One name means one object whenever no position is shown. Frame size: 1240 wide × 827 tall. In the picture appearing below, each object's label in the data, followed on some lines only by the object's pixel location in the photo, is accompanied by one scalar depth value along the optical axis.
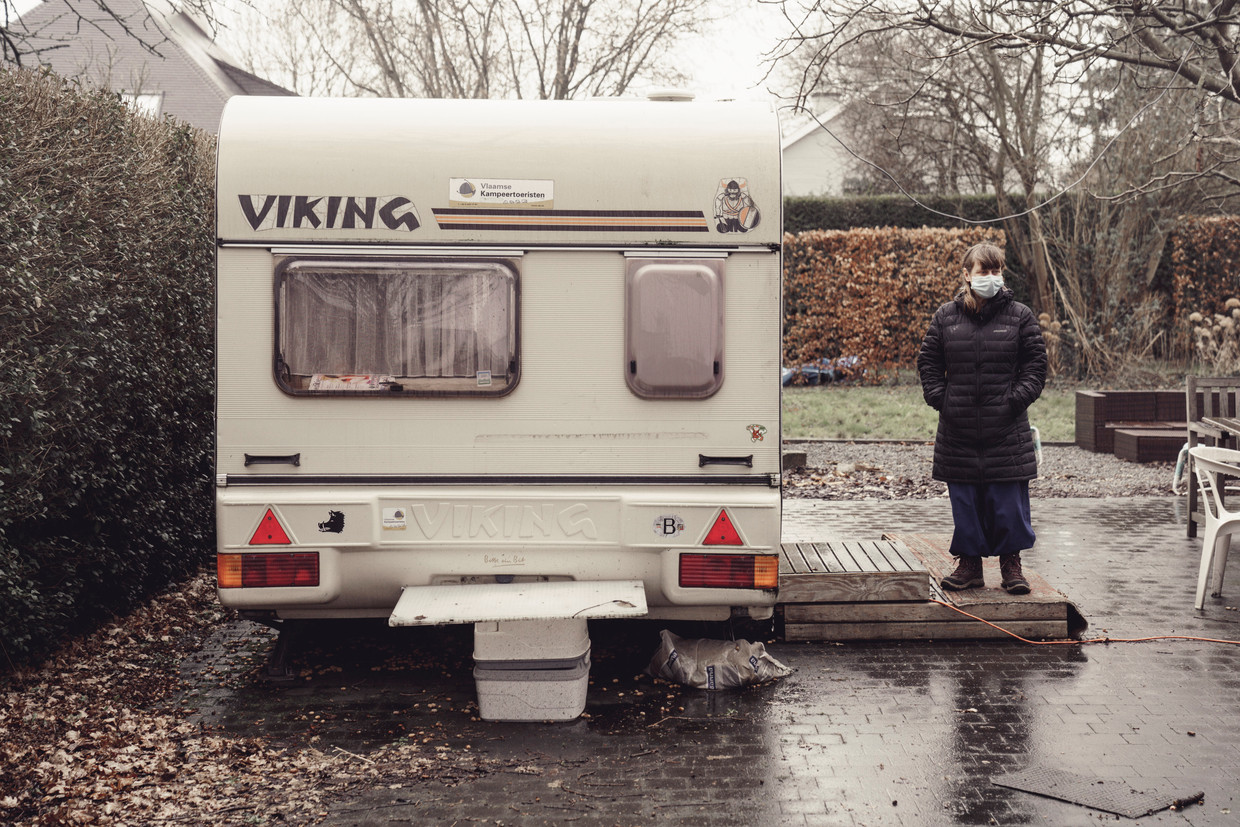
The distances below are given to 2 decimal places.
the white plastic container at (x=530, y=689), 4.79
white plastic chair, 6.34
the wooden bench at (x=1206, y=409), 8.27
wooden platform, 5.91
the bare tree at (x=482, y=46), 22.66
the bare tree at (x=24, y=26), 6.90
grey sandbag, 5.23
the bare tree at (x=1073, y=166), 17.06
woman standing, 5.98
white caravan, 4.91
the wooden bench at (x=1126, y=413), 13.13
